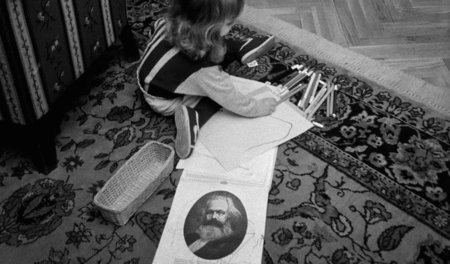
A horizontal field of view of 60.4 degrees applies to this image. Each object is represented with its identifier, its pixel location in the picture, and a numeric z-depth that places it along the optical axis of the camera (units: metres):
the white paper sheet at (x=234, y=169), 0.92
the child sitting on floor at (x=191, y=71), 0.93
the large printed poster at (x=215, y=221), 0.79
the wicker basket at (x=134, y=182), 0.83
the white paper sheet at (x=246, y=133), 0.97
